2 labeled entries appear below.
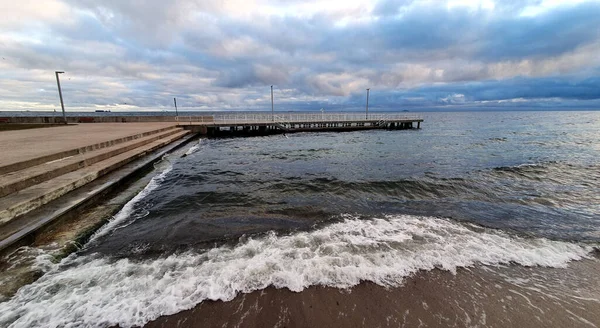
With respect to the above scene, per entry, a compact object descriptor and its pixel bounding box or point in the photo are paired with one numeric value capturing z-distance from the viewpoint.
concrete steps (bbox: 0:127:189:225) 5.23
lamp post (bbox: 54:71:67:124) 22.60
